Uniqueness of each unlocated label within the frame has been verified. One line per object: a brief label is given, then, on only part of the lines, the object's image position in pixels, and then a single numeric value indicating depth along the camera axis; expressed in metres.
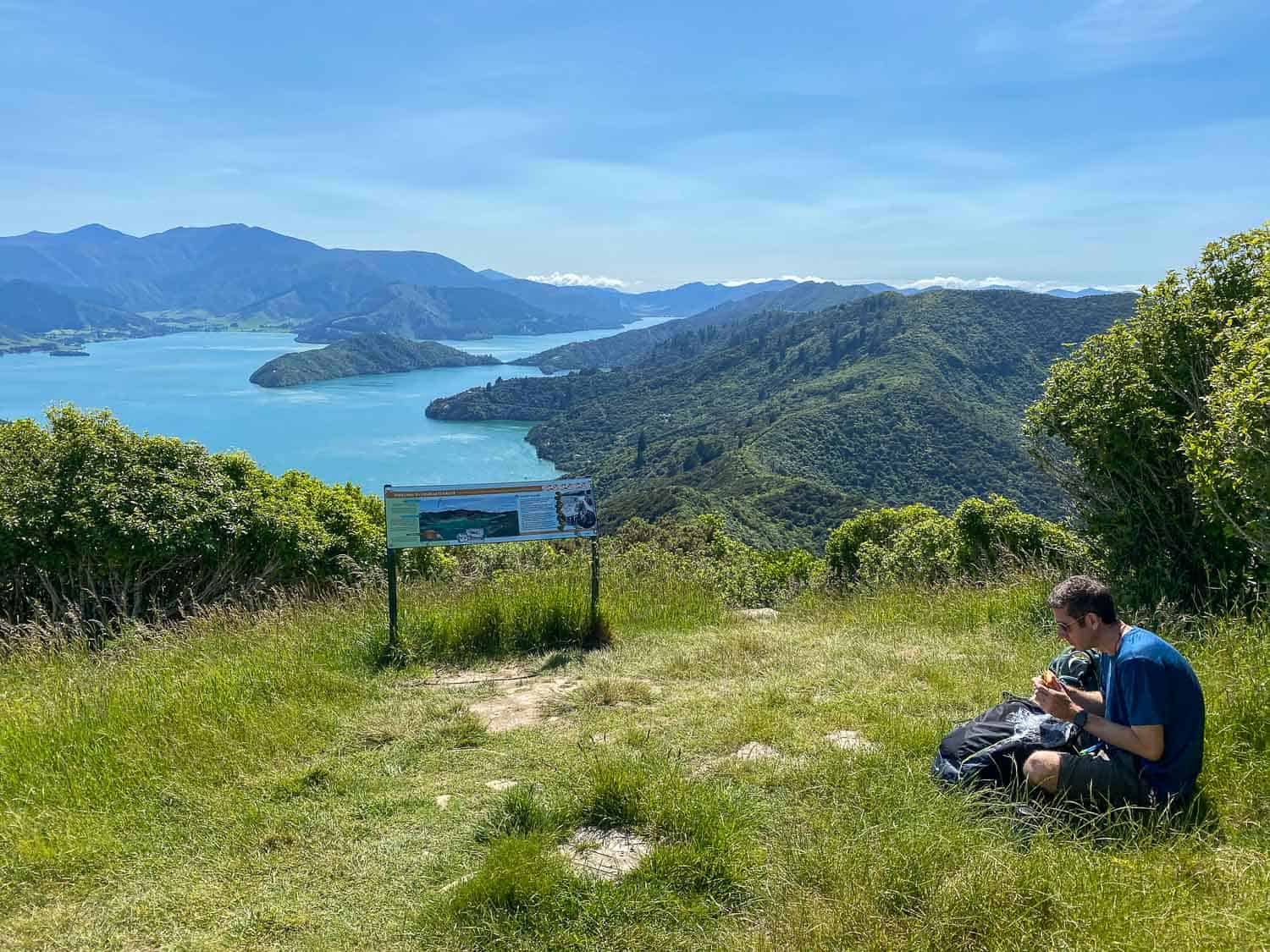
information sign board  5.08
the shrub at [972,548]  7.72
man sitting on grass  2.59
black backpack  2.86
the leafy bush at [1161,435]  4.98
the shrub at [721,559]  8.65
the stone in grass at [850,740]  3.47
